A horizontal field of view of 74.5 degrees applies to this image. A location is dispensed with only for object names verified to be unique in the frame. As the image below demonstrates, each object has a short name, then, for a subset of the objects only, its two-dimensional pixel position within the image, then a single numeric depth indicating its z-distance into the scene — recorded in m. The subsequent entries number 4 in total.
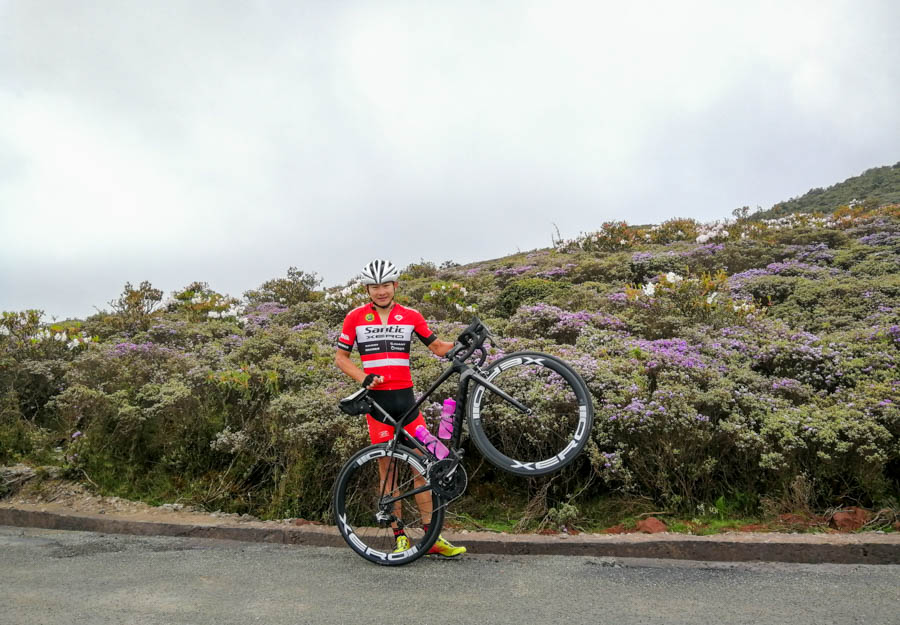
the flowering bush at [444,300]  12.77
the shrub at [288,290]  17.64
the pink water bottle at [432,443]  4.61
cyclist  4.80
